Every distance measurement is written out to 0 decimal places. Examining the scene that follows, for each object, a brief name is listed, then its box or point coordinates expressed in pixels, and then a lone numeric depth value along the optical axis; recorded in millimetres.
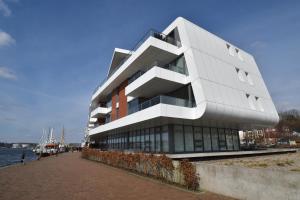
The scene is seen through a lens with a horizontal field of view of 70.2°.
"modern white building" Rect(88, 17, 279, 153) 20344
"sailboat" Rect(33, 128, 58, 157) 74312
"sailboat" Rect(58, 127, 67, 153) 115625
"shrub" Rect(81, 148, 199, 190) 11059
